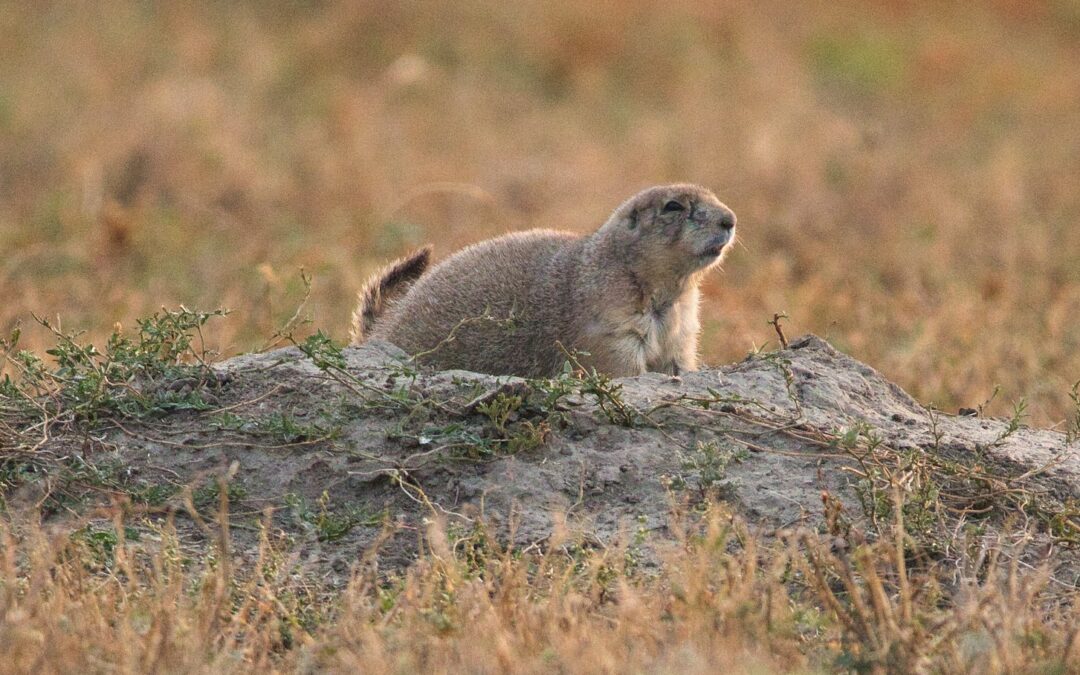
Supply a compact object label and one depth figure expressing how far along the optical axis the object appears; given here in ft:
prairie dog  38.40
